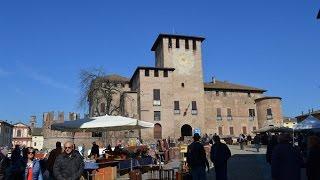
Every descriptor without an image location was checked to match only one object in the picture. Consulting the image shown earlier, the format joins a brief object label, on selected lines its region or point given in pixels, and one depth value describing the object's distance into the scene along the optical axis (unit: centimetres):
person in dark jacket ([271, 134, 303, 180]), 477
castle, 3089
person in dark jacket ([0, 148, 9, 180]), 810
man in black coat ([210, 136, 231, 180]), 687
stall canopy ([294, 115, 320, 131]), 1313
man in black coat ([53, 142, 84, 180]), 461
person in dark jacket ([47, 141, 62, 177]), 670
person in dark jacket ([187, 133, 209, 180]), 649
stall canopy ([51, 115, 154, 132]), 921
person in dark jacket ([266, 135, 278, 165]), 878
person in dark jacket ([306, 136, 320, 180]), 465
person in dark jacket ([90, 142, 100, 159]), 1139
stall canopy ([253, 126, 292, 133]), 1898
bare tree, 2843
